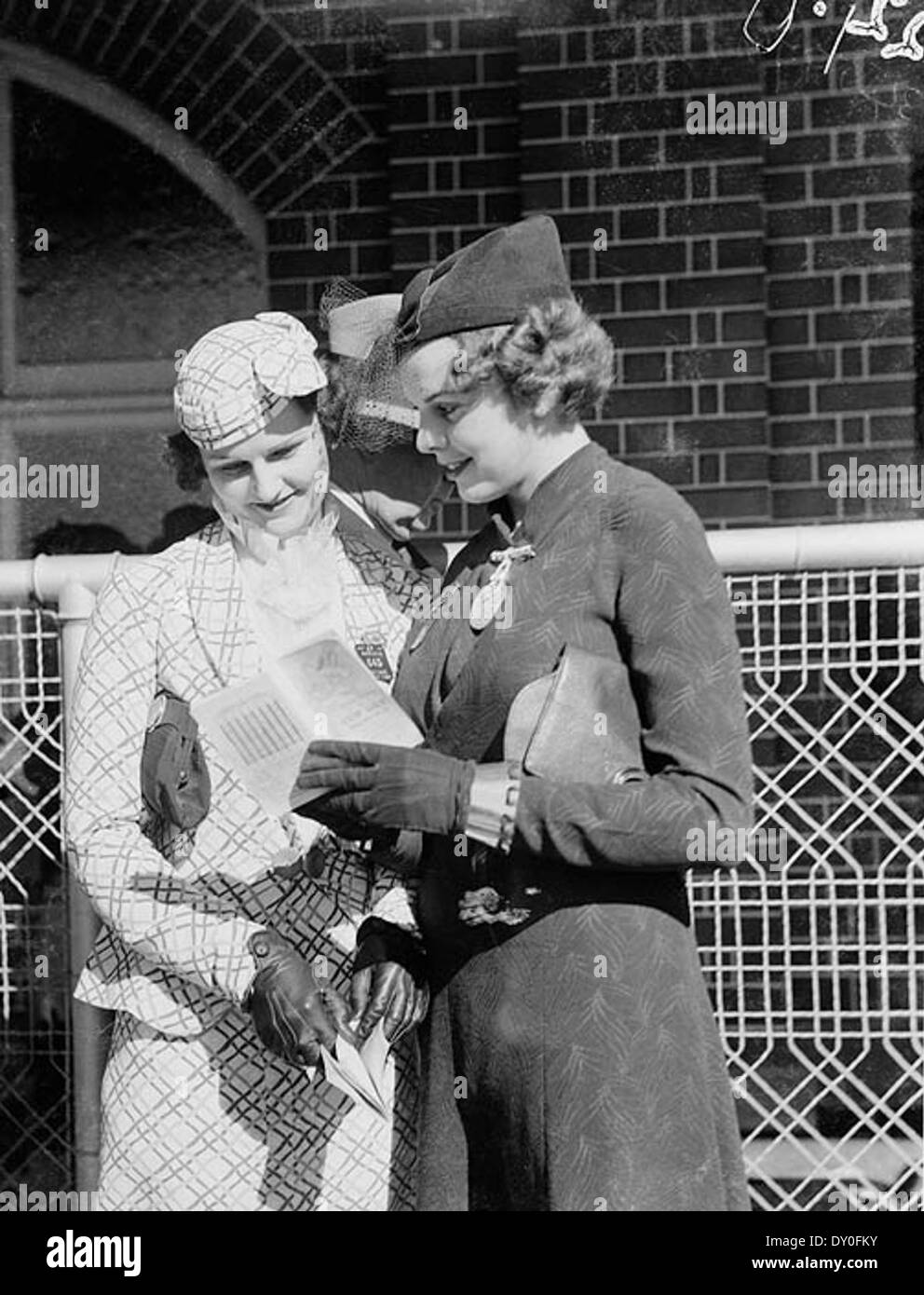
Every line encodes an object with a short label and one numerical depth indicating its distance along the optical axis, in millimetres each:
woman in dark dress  2719
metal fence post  3609
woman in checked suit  3107
